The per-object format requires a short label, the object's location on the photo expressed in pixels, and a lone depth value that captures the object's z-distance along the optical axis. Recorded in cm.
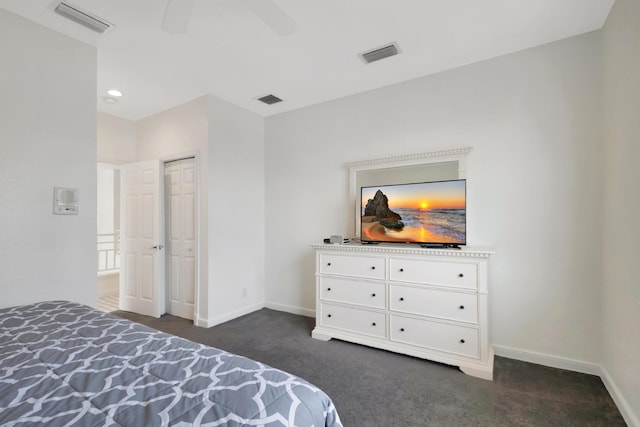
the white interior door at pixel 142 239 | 377
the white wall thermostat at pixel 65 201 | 223
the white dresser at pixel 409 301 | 233
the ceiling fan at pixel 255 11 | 146
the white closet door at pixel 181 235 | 368
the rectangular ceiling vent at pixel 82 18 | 204
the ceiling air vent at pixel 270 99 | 353
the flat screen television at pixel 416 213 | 268
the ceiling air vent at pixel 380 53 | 254
